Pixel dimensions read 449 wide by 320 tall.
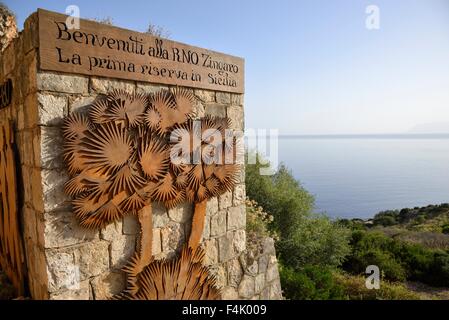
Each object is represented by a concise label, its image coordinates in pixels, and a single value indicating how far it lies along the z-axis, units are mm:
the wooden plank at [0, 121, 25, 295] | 2250
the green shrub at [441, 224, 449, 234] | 14230
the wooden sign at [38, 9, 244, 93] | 1791
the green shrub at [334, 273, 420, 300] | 6566
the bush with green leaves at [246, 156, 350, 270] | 8352
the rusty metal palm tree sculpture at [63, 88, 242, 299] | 1902
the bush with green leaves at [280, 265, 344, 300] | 4758
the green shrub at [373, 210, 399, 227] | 20061
